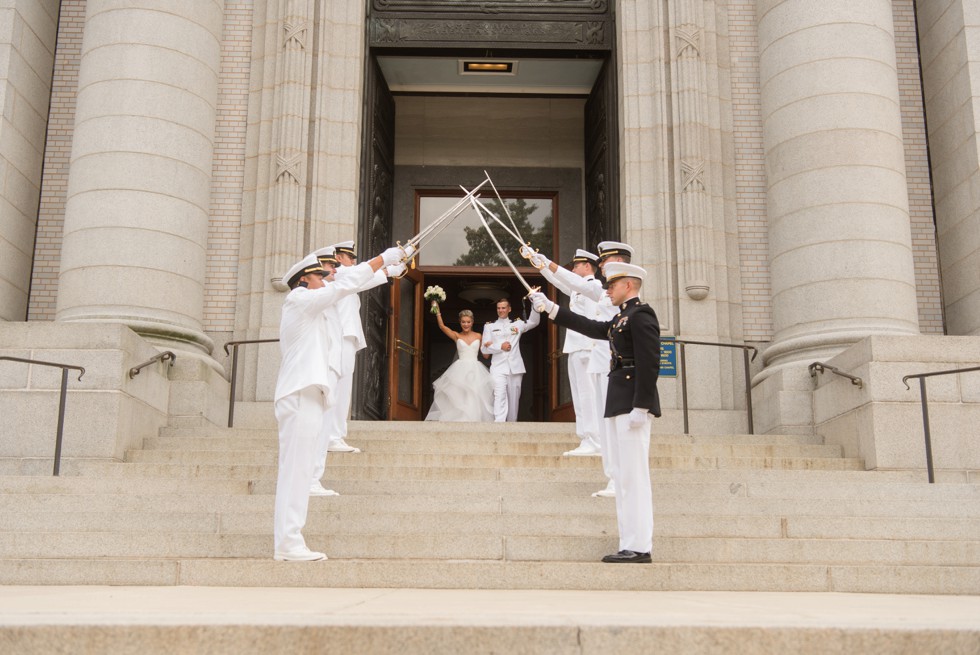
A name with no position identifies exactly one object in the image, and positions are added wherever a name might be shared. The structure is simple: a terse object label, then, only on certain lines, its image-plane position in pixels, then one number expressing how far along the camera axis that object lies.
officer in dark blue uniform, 7.12
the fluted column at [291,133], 14.31
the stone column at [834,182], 12.80
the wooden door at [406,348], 15.99
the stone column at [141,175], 12.98
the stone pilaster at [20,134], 13.96
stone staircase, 6.68
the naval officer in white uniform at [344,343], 10.47
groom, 16.05
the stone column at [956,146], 13.90
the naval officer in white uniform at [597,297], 9.74
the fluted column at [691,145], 14.22
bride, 16.39
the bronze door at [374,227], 14.66
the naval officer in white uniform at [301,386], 7.15
